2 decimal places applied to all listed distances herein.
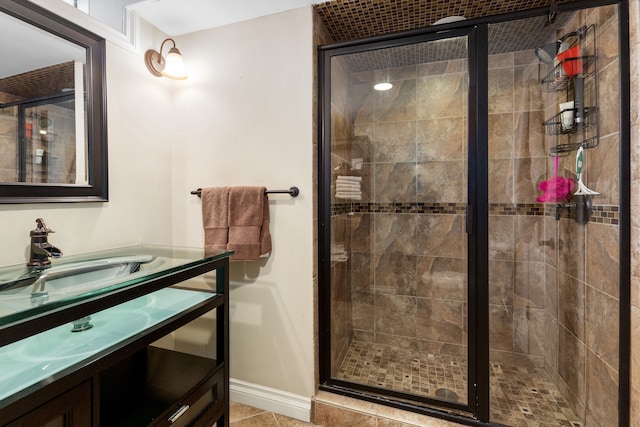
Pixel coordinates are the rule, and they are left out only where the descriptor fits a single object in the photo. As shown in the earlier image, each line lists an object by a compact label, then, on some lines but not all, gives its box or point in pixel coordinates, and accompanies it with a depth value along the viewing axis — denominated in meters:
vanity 0.66
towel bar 1.49
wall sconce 1.51
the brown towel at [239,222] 1.47
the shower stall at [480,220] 1.29
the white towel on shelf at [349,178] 1.69
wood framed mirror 1.04
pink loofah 1.50
